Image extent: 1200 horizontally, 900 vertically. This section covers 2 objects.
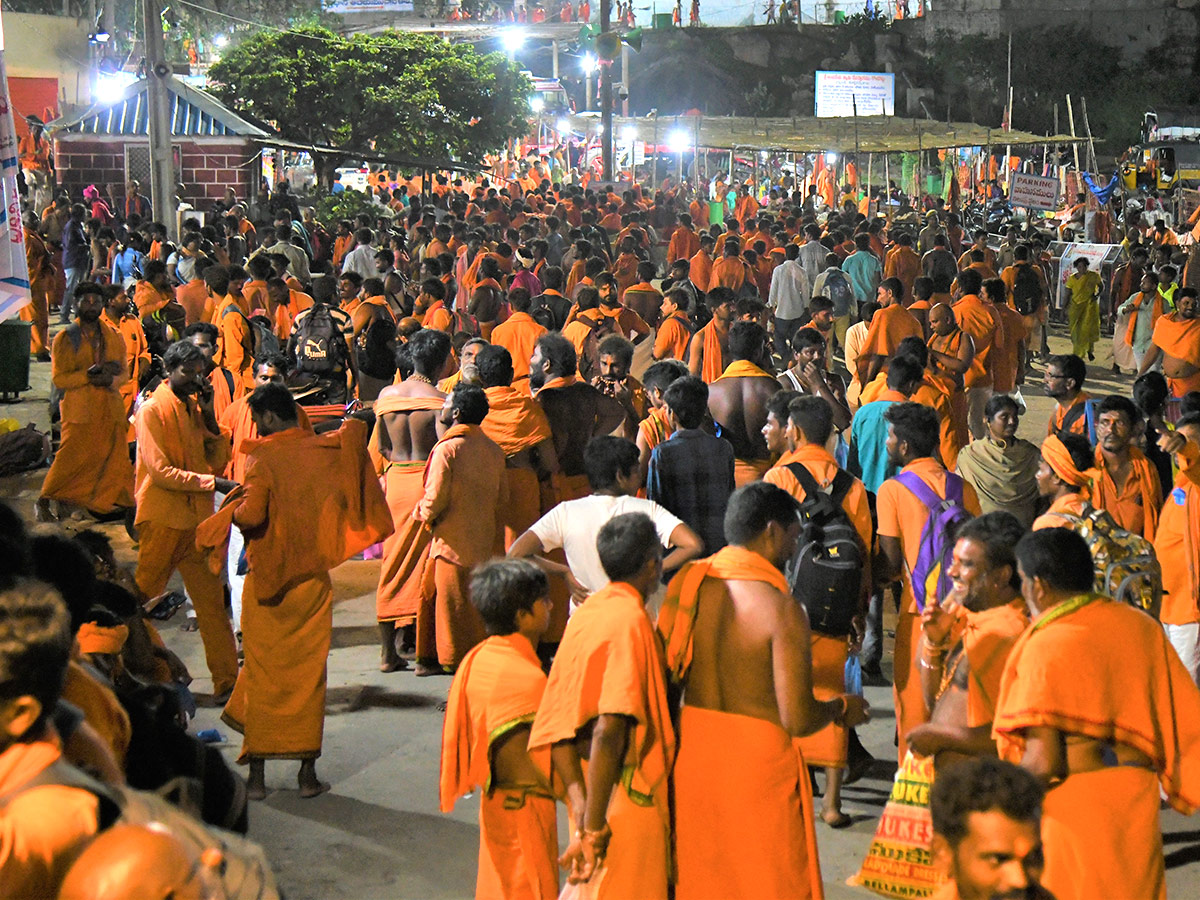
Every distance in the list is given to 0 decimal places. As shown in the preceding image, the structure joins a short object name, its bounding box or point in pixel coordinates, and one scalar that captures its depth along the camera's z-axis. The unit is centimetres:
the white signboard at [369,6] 6481
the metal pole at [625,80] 4061
